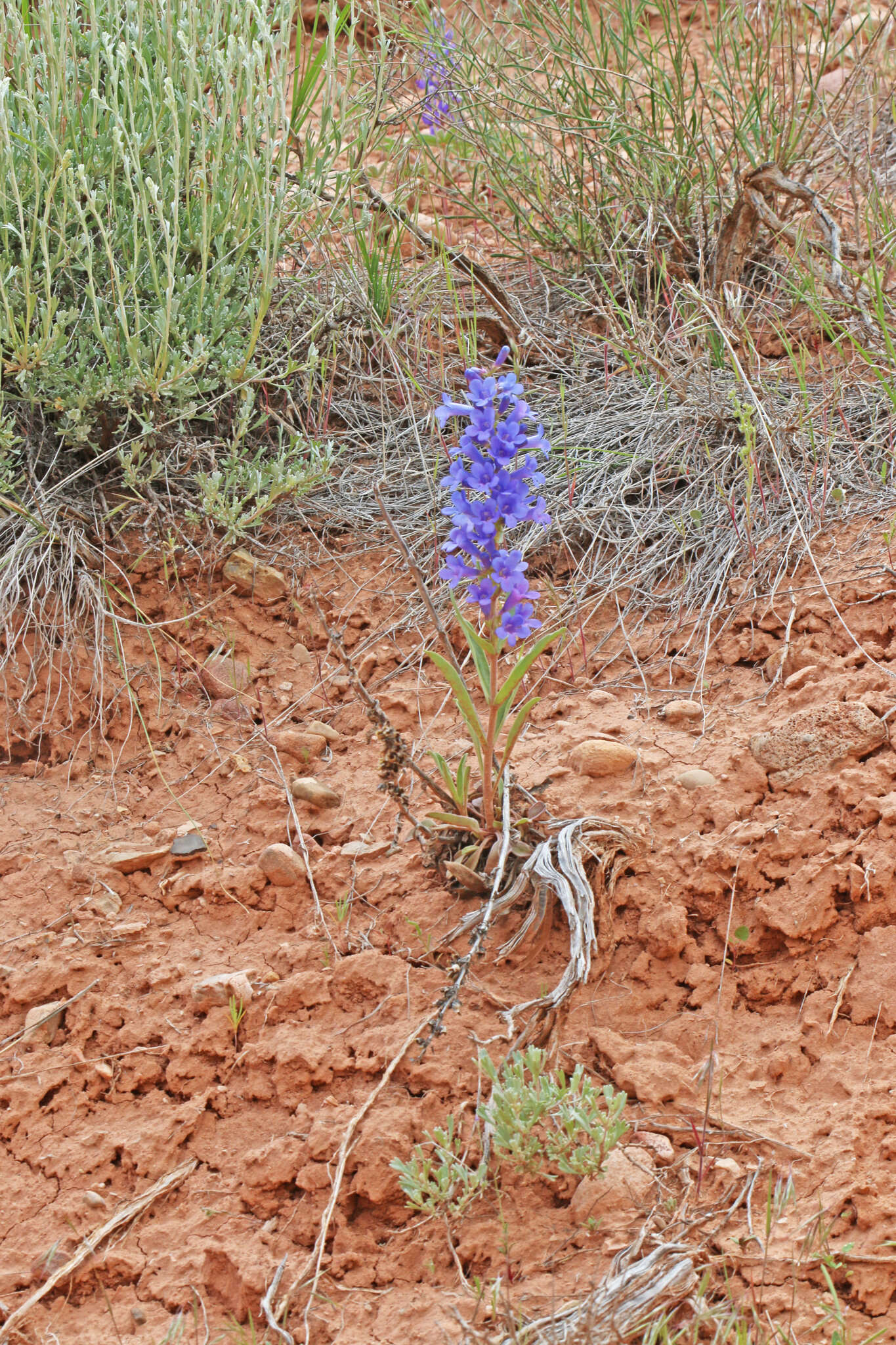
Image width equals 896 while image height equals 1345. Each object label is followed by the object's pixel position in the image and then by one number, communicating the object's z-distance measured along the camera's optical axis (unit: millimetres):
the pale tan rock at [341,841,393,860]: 4488
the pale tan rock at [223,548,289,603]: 5883
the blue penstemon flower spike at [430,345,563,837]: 3672
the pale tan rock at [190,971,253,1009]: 3924
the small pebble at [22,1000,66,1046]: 3947
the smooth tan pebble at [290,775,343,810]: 4766
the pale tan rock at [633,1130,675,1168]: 3293
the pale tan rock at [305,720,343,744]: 5176
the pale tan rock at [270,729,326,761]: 5086
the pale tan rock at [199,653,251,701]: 5477
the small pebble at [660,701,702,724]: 4863
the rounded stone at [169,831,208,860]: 4625
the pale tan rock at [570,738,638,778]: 4551
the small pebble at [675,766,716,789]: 4398
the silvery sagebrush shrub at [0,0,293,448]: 5262
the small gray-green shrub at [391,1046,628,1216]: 3102
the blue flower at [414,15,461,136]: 7262
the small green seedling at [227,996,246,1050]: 3822
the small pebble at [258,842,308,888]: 4402
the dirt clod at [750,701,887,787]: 4312
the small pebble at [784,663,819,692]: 4824
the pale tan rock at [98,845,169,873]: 4586
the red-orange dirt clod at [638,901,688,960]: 3910
